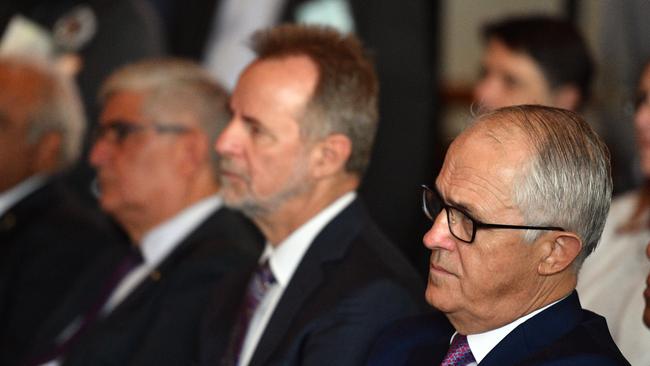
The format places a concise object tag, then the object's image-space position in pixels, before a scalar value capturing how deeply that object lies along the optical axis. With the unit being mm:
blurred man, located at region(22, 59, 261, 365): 6109
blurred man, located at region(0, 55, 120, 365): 7078
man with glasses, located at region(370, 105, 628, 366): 3627
